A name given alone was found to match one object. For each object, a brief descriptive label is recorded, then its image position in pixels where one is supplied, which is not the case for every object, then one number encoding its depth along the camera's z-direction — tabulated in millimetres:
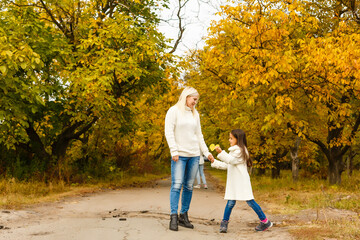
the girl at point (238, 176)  5887
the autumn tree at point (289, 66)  9688
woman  5875
